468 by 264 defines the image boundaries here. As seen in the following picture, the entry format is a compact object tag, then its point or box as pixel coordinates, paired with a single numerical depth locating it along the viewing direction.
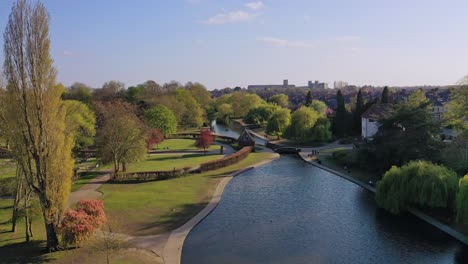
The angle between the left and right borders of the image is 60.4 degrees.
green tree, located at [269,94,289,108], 126.19
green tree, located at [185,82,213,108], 120.69
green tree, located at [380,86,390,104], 78.24
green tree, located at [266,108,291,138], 73.31
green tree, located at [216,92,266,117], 120.31
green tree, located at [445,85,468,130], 42.30
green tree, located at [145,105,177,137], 70.56
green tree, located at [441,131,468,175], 33.59
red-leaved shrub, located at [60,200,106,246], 22.56
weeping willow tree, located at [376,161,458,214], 28.59
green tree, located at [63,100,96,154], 57.41
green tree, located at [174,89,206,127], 91.64
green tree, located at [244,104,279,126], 97.97
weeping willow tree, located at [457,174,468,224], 24.82
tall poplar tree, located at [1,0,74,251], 21.00
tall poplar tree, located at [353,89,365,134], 72.94
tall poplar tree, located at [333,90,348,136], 71.56
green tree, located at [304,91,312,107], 99.69
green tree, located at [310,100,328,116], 92.88
